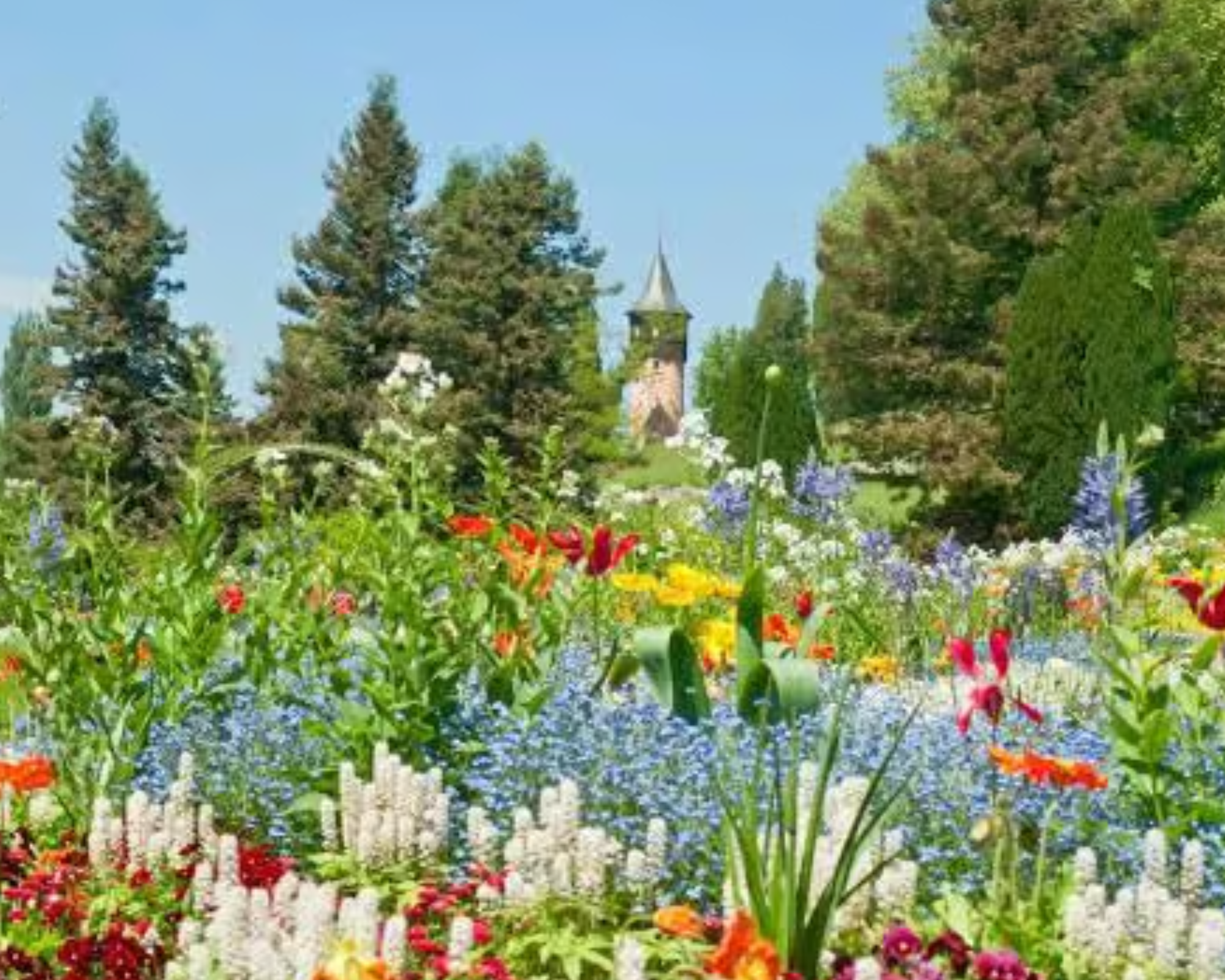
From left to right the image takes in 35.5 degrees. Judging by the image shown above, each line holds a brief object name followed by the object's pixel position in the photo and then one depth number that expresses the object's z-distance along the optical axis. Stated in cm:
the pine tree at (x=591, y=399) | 3050
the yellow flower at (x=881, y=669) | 751
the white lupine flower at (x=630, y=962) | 304
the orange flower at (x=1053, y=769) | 400
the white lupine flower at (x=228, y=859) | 421
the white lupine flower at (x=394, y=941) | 329
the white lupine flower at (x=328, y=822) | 468
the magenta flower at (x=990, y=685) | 423
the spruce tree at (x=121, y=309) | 3294
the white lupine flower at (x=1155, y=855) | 398
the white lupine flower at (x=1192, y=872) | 400
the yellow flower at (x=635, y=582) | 689
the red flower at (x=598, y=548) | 611
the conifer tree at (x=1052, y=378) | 2227
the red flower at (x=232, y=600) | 703
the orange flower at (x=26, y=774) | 432
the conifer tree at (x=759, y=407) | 2725
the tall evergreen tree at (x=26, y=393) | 3350
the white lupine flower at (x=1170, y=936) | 365
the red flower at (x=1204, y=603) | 469
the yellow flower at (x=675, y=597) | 664
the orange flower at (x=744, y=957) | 299
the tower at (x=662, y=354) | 6419
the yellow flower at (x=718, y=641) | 669
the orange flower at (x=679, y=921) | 333
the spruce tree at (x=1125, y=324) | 2198
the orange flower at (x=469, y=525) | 582
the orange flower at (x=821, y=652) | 666
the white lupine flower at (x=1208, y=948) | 356
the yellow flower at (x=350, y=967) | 276
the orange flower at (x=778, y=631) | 673
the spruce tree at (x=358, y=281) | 3375
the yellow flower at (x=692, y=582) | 680
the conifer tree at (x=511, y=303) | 3111
